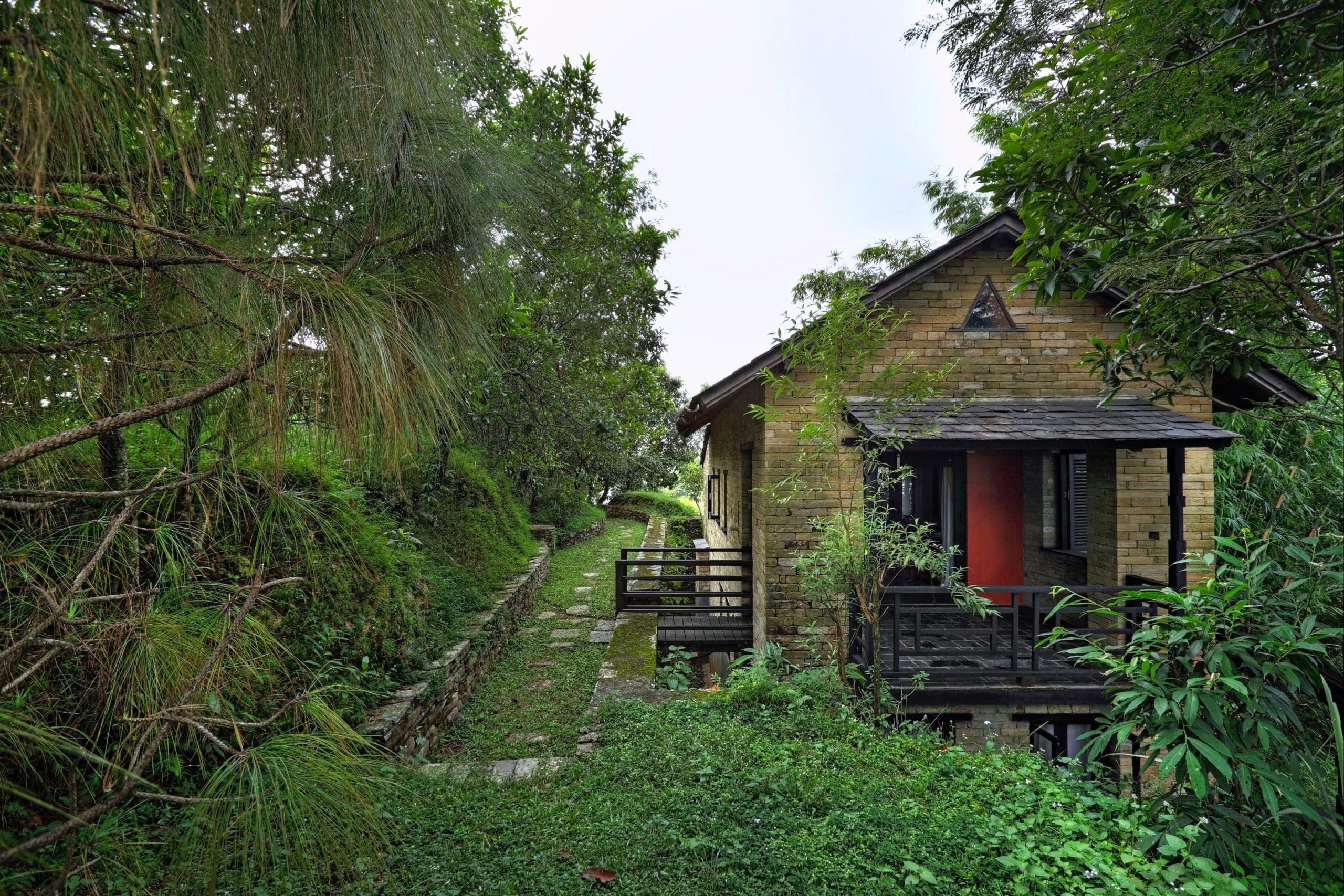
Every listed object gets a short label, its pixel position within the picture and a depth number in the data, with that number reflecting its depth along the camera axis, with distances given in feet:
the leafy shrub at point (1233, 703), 7.56
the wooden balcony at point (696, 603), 24.38
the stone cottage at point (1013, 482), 17.12
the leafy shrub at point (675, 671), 17.60
